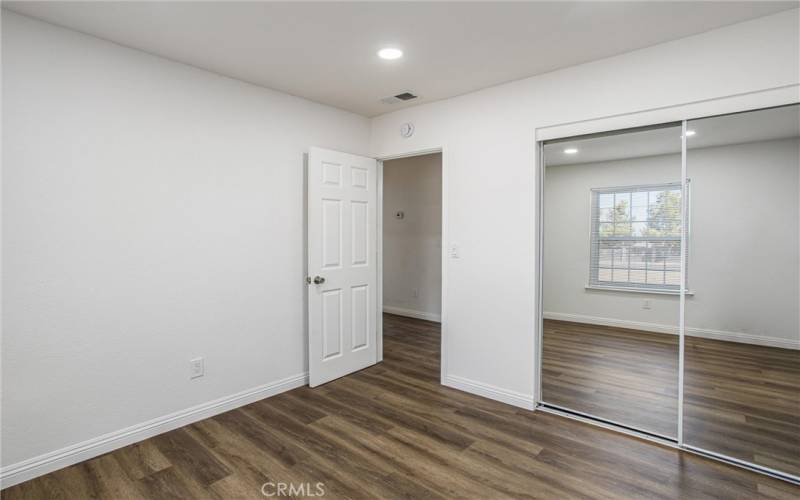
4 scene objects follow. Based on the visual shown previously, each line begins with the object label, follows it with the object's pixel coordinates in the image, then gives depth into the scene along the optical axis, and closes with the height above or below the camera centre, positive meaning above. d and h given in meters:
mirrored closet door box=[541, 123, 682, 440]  2.69 -0.24
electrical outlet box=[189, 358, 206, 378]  2.92 -0.92
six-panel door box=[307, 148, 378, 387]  3.58 -0.23
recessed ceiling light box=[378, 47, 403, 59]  2.63 +1.21
